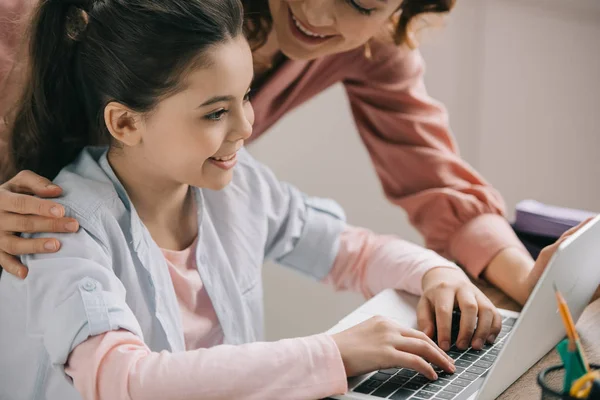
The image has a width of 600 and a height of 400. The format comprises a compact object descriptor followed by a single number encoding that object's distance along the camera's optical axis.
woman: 1.82
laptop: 1.39
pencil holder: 1.26
